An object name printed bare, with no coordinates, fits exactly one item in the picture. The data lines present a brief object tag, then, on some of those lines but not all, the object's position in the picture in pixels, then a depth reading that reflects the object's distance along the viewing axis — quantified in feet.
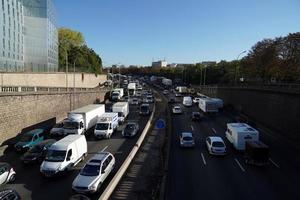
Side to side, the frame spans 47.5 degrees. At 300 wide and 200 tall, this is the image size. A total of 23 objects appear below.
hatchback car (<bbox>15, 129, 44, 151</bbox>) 96.63
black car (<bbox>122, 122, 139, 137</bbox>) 122.31
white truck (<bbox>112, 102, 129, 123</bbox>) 158.44
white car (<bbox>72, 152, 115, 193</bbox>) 64.13
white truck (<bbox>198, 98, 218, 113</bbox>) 190.39
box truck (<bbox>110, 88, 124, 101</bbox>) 267.63
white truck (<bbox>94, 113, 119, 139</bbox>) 119.55
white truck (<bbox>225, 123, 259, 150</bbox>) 102.78
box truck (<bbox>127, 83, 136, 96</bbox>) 304.50
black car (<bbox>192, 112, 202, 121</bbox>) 169.48
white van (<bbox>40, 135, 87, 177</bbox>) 74.02
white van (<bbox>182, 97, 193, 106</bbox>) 237.04
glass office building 171.12
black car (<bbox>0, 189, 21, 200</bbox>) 52.16
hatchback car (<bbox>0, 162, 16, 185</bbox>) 70.23
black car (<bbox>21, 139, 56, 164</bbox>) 84.48
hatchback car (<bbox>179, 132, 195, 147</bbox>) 107.86
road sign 80.38
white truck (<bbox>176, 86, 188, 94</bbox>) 354.74
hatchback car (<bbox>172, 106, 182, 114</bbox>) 193.98
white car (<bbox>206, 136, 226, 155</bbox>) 98.07
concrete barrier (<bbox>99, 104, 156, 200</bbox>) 59.57
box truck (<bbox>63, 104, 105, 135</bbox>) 115.85
